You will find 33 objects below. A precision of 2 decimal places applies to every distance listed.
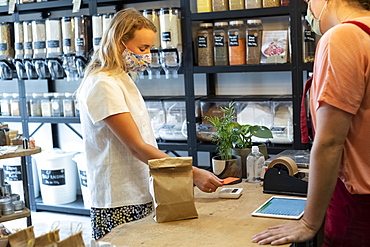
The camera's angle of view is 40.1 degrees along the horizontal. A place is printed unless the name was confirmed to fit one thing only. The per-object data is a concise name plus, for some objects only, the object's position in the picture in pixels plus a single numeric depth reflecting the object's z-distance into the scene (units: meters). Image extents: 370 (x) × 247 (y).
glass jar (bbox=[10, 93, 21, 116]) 4.74
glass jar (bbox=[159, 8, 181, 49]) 3.70
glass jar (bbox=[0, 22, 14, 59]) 4.48
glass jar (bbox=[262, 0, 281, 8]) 3.48
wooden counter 1.54
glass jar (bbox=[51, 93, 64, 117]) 4.52
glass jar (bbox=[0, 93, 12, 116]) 4.80
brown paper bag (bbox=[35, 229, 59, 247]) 1.12
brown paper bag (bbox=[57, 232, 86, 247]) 1.12
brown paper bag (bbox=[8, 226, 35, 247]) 1.12
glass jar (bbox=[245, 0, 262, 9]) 3.52
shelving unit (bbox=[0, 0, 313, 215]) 3.42
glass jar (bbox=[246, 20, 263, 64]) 3.53
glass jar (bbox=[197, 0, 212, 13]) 3.69
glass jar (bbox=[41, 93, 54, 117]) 4.57
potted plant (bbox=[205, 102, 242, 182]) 2.25
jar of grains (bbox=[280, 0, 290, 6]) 3.43
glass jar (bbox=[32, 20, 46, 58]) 4.26
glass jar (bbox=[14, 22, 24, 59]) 4.40
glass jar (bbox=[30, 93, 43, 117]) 4.64
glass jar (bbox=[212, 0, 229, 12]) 3.63
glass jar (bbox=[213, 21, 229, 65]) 3.60
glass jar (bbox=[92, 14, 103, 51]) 3.99
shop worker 1.33
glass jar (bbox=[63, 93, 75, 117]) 4.46
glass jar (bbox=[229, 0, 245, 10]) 3.57
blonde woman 2.06
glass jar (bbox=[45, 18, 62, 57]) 4.19
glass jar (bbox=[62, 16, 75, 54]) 4.14
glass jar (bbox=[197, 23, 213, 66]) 3.67
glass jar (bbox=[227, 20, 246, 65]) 3.56
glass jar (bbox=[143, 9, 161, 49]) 3.74
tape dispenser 1.97
